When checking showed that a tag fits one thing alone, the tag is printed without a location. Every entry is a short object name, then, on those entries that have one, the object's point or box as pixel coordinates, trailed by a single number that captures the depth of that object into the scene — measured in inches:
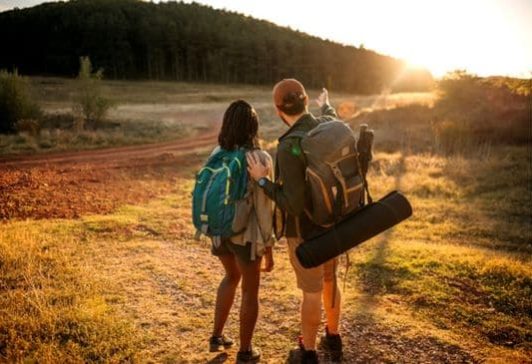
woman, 139.8
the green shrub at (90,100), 1038.4
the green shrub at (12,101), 976.9
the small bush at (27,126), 911.7
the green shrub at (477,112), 866.1
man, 127.0
